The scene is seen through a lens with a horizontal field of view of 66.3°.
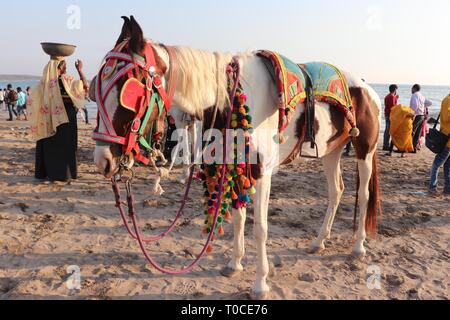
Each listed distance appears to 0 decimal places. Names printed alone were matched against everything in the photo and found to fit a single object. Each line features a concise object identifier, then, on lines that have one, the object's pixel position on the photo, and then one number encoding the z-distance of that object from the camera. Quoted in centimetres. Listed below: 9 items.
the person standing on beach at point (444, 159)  570
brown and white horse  229
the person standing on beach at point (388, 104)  986
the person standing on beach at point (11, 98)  1760
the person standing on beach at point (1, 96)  2275
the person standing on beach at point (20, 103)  1759
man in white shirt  955
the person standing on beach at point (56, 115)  572
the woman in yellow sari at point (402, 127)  877
